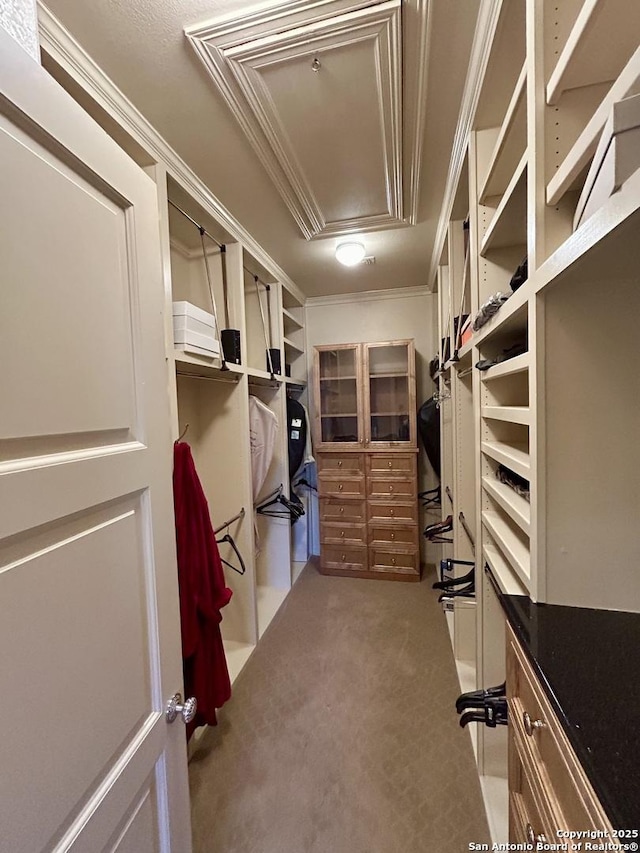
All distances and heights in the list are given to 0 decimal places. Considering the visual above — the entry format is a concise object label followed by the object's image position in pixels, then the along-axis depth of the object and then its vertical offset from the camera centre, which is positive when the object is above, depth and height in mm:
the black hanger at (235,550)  2080 -793
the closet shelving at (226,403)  2062 +100
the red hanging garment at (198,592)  1442 -735
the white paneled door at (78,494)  494 -121
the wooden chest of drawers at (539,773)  515 -648
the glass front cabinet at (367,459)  3102 -403
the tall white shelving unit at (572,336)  698 +163
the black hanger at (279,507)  2891 -763
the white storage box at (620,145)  491 +380
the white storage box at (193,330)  1565 +422
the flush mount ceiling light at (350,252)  2344 +1102
